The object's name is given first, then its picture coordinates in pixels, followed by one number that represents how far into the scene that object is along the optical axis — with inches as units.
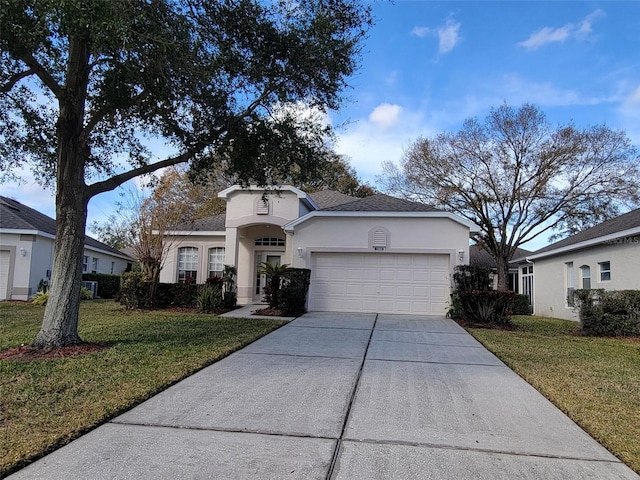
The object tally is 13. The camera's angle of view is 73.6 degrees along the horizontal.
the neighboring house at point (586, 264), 493.0
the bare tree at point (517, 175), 796.0
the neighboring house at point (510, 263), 1039.6
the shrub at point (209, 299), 528.7
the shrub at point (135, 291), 544.4
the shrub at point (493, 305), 476.7
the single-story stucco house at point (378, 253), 549.0
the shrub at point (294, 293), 513.7
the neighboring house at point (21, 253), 656.4
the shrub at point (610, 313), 418.0
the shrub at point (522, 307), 836.1
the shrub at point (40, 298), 609.3
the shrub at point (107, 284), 896.3
